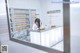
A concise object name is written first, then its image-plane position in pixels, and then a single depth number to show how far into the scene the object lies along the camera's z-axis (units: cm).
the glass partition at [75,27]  201
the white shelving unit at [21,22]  315
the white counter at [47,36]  250
